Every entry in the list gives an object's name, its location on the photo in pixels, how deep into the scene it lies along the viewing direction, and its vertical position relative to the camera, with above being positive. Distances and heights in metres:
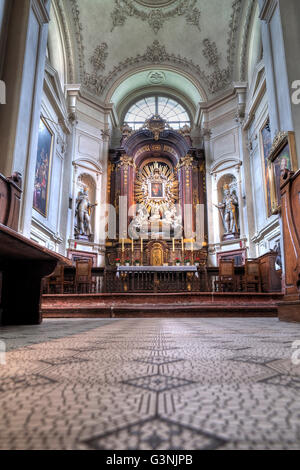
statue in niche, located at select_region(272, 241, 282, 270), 6.55 +0.81
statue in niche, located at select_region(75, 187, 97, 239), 10.27 +2.68
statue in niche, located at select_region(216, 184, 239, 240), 10.20 +2.74
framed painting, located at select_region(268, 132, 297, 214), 4.44 +2.16
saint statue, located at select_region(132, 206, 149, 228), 11.32 +2.85
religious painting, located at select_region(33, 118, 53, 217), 7.87 +3.38
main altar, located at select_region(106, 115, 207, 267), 10.54 +3.71
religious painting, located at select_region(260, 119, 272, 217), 7.95 +4.03
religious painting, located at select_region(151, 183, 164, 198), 12.11 +4.17
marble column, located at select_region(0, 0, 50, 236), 4.99 +3.55
